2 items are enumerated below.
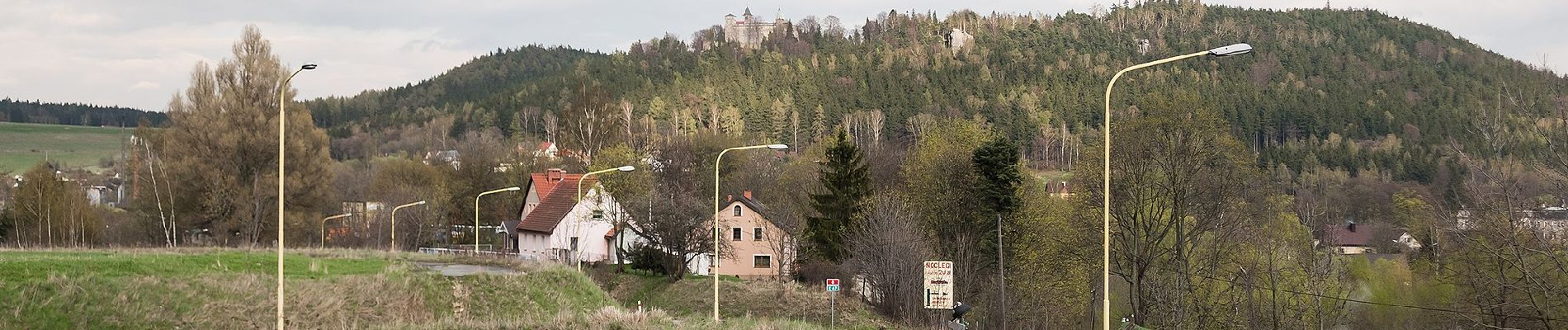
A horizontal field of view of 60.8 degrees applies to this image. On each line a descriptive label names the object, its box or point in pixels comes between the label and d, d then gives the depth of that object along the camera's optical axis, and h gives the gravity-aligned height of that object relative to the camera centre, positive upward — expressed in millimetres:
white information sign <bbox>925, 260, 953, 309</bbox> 34781 -2905
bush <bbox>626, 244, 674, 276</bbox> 56281 -3640
